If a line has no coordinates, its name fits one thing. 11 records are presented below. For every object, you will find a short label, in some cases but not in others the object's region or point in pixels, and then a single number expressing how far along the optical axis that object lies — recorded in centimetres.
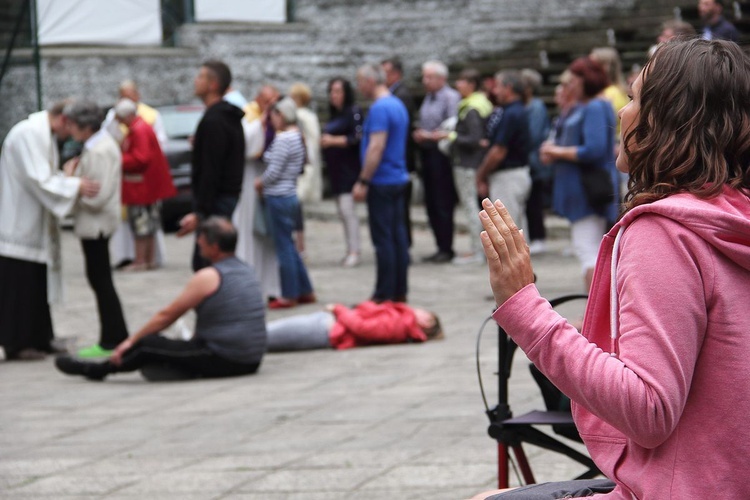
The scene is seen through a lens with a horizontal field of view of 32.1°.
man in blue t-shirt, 1046
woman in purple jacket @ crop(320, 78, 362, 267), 1338
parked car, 1652
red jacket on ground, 907
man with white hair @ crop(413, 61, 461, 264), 1348
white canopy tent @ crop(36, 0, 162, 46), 1991
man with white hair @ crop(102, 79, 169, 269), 1323
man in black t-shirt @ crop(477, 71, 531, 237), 1122
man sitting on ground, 799
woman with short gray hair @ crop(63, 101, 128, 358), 928
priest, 908
